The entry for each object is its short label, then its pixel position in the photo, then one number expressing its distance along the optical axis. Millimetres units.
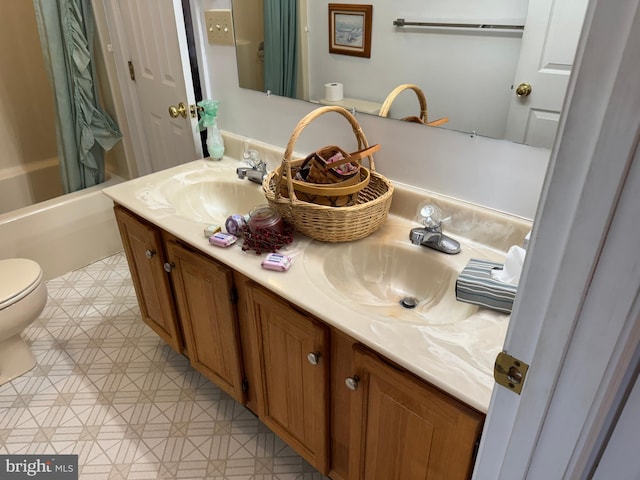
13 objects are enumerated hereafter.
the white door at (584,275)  382
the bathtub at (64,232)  2156
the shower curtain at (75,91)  2039
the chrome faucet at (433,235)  1122
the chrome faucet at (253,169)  1532
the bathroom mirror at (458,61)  969
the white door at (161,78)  1669
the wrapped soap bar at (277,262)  1061
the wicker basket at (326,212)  1098
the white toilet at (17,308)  1619
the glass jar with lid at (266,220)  1140
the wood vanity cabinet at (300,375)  842
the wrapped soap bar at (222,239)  1171
